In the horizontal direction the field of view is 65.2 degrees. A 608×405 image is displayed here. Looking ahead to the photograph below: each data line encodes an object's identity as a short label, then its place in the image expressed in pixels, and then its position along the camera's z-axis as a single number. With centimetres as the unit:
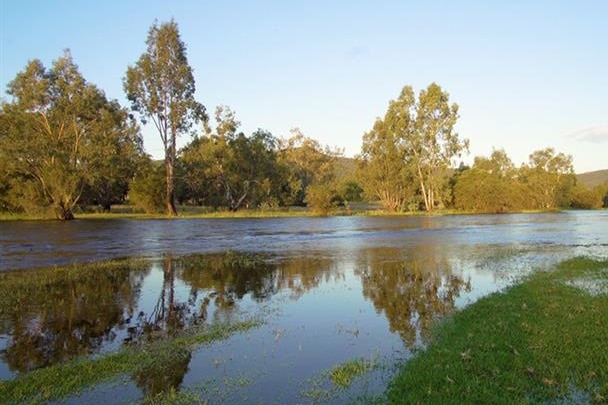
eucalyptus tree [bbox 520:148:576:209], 10569
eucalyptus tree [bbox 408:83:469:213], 7669
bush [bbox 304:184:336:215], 7338
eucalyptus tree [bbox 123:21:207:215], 6400
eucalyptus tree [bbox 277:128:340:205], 11569
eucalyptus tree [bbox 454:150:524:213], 8431
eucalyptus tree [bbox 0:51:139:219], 5528
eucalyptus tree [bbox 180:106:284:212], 7131
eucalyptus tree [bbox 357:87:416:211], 7931
